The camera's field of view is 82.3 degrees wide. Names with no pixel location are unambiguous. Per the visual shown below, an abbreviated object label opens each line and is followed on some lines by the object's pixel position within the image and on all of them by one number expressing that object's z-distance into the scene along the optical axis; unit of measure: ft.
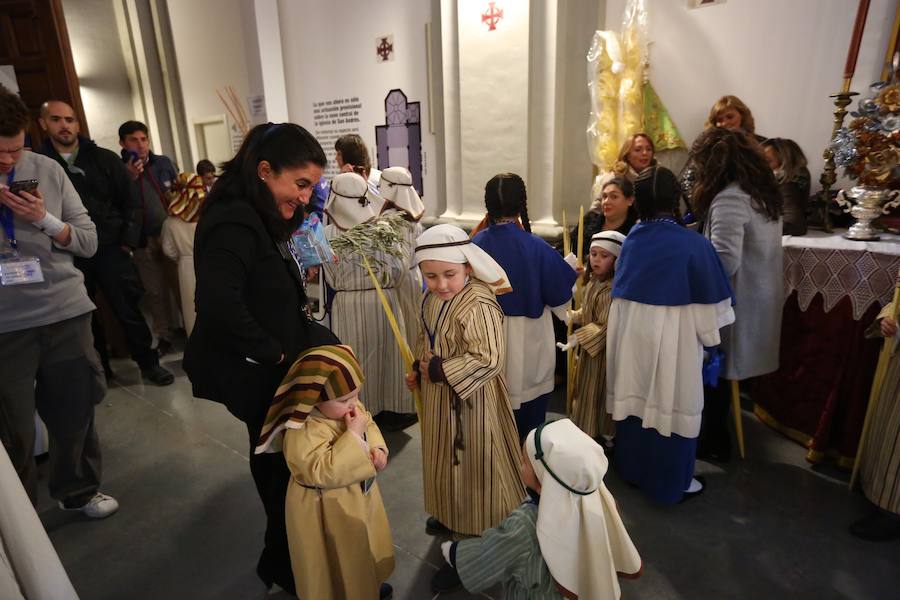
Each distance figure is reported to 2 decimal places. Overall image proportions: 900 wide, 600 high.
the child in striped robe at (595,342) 8.25
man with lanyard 6.68
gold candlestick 9.09
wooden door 14.11
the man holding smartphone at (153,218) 14.33
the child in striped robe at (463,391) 5.93
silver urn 8.37
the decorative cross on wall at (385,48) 17.00
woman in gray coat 7.77
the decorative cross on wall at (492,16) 13.28
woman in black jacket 4.91
